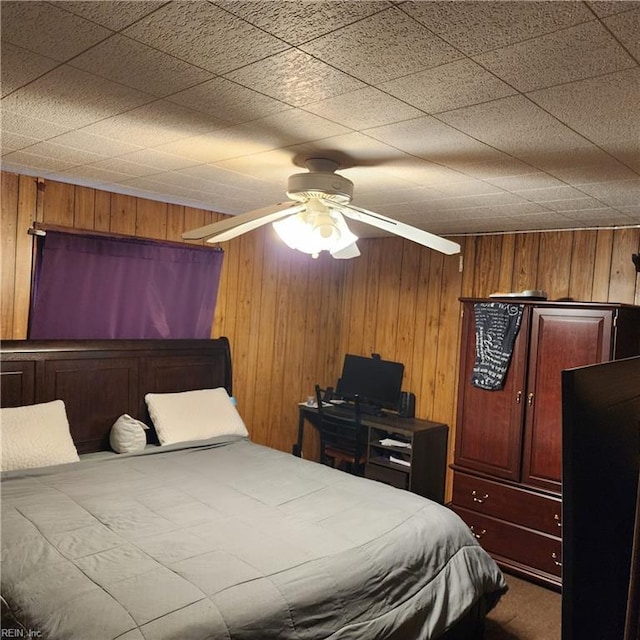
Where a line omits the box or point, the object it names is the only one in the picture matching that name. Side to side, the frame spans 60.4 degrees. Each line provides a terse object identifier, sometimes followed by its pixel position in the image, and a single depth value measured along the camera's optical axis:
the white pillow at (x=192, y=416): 3.55
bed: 1.76
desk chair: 4.32
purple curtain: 3.40
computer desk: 4.16
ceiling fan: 2.42
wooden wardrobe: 3.36
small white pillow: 3.39
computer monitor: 4.68
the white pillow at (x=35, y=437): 2.86
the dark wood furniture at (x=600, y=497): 0.68
